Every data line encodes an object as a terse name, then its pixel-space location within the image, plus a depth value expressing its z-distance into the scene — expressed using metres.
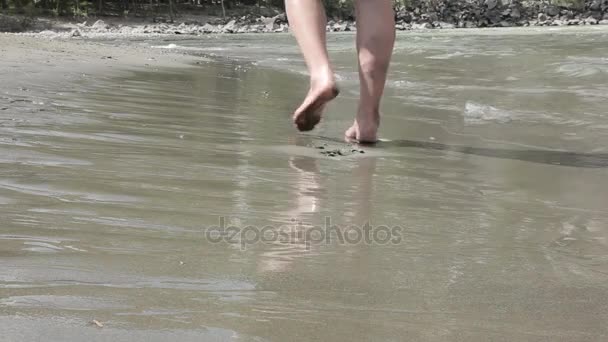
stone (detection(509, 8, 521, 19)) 39.99
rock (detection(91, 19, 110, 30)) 28.23
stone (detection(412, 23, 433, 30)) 35.07
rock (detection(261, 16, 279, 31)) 31.52
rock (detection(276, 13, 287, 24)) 33.50
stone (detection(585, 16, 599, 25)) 37.47
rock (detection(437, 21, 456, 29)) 36.69
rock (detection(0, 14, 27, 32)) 27.28
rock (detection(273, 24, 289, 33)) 30.37
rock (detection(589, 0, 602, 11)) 42.19
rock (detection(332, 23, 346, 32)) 31.93
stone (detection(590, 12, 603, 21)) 40.19
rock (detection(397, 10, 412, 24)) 38.66
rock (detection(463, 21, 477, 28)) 38.17
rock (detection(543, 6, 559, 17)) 42.12
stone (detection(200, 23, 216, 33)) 28.88
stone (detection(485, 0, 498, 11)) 41.12
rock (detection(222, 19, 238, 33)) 29.53
